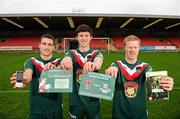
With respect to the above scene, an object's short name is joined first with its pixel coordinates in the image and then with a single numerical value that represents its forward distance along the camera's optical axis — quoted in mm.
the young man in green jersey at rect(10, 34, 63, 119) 1808
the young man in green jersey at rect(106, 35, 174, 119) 1685
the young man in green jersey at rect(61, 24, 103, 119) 1781
